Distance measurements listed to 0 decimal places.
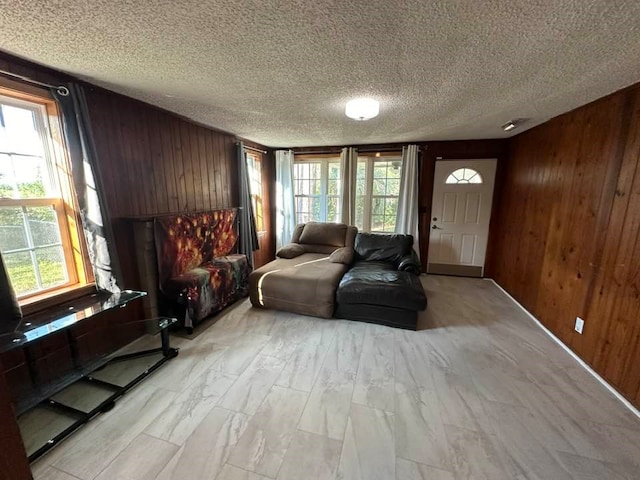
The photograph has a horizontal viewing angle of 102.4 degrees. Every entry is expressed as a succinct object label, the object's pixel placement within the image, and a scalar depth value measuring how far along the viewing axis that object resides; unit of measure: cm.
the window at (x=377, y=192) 445
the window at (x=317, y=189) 470
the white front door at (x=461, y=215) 403
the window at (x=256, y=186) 436
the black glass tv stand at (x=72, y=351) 146
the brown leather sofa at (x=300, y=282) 282
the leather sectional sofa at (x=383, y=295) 259
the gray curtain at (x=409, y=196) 414
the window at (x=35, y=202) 169
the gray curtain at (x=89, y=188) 186
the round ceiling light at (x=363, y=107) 225
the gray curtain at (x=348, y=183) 440
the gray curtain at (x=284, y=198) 470
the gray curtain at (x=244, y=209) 385
